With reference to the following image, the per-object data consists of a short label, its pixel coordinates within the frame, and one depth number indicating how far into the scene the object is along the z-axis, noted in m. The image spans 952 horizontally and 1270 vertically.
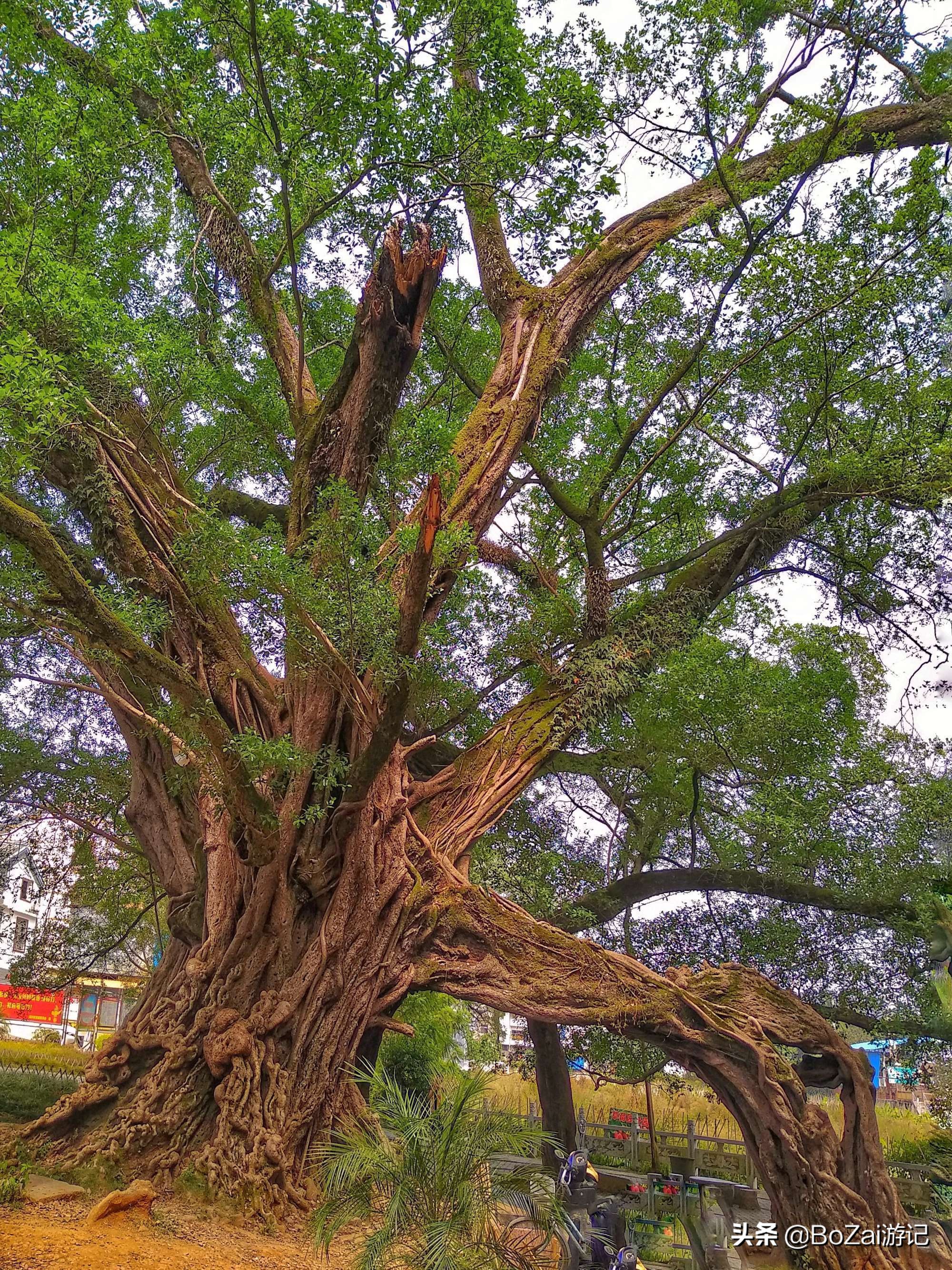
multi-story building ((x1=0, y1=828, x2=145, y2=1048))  9.88
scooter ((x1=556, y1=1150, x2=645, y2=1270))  3.39
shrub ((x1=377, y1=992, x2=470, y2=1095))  10.02
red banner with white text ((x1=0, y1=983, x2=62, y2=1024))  13.48
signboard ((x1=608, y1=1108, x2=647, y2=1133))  9.44
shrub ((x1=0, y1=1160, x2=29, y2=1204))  4.17
